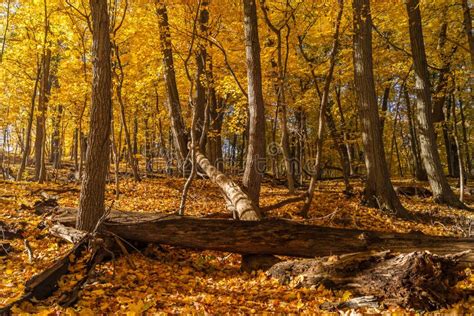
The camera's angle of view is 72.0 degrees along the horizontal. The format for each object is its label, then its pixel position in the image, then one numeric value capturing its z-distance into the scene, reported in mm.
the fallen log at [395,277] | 3652
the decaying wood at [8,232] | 5877
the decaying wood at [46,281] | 3604
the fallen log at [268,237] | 4742
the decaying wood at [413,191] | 12766
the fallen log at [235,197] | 6445
